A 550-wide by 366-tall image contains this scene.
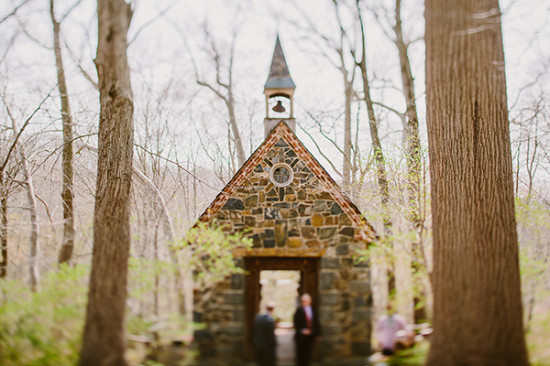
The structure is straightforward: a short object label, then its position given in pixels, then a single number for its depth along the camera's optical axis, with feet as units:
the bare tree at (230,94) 59.00
